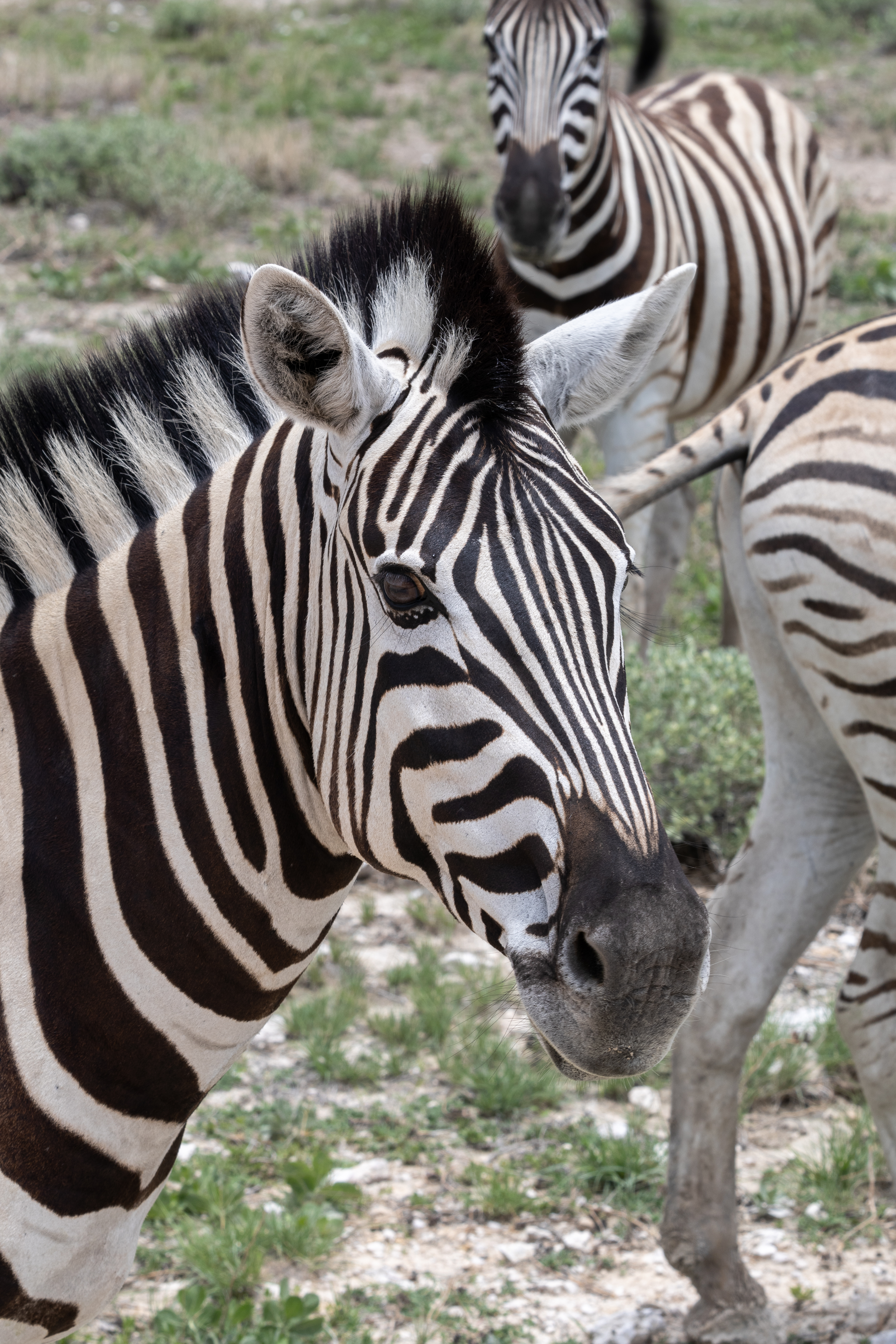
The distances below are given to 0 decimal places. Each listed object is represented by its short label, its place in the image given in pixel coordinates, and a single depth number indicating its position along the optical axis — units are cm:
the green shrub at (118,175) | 2069
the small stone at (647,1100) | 770
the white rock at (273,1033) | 816
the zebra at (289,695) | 332
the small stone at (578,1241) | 666
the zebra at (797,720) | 549
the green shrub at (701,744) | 968
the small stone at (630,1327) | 611
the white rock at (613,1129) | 738
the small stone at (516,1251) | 655
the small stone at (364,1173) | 700
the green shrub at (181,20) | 3381
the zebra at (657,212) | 1126
